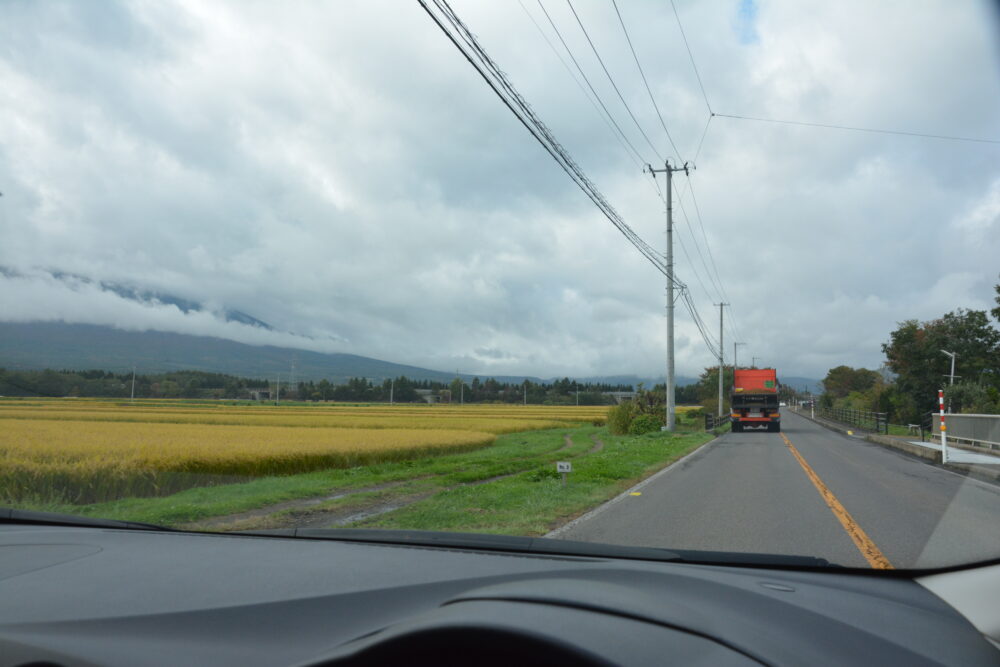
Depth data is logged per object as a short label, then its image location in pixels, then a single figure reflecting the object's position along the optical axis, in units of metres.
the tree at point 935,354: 42.19
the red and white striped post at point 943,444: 14.95
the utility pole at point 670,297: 29.03
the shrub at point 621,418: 33.47
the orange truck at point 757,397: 35.44
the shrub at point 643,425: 32.53
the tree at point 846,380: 118.89
